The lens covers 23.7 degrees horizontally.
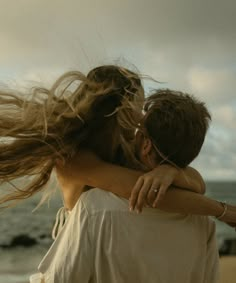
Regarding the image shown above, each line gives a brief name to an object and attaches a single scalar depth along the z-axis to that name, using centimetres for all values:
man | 189
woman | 204
